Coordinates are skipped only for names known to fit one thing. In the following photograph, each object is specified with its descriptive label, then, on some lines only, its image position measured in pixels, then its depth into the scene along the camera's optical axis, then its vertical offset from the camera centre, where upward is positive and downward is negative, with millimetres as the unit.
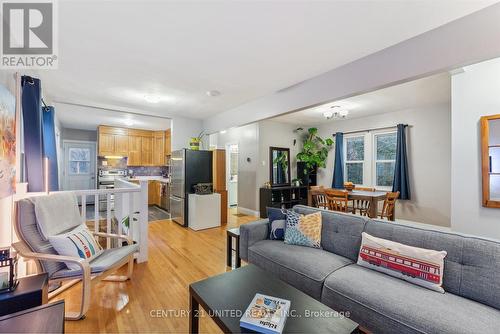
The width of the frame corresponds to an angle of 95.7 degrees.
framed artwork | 1683 +177
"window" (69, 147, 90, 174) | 6922 +181
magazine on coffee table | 1182 -826
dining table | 3787 -518
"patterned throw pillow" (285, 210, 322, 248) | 2412 -690
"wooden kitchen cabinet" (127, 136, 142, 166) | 6938 +477
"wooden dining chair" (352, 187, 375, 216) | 4123 -758
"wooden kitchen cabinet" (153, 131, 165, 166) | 7352 +601
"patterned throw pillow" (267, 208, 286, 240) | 2615 -665
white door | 6852 +29
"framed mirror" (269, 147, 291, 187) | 6039 +26
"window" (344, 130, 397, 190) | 5203 +216
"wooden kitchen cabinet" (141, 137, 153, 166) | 7220 +500
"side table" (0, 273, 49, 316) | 1330 -798
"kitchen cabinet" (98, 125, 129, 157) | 6484 +734
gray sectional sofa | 1325 -852
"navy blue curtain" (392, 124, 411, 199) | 4750 -31
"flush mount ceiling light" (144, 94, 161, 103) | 3734 +1153
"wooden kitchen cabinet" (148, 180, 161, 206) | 6833 -815
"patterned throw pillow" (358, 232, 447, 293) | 1616 -722
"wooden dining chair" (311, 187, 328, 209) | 4400 -631
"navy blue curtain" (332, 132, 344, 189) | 5957 +112
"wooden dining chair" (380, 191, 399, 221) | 3865 -650
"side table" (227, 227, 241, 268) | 2668 -1004
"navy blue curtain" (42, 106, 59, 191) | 2912 +297
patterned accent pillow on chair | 1938 -709
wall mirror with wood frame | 2514 +90
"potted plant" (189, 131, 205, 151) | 4910 +496
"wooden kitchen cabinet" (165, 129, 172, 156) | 7059 +806
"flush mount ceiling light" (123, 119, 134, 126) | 5878 +1201
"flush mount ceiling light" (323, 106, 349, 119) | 4572 +1134
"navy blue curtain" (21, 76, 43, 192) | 2217 +320
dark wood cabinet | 5523 -778
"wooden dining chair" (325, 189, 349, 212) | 3925 -572
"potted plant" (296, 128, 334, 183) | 6219 +453
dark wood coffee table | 1224 -848
